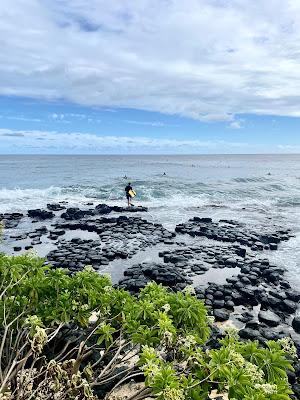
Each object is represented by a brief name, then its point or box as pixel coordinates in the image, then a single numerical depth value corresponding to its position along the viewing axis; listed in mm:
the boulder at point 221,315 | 14860
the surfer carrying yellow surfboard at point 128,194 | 41119
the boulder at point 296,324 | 14285
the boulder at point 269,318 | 14584
